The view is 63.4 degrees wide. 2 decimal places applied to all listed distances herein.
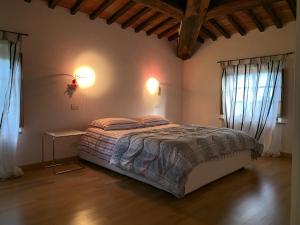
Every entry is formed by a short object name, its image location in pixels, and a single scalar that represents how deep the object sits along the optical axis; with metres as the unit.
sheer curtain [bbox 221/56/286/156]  4.85
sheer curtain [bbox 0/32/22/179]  3.45
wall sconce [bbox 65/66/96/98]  4.38
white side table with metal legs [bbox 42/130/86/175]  3.84
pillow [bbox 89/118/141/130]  4.27
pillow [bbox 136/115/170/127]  4.93
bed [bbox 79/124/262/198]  2.91
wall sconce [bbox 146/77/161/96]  5.73
